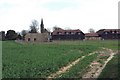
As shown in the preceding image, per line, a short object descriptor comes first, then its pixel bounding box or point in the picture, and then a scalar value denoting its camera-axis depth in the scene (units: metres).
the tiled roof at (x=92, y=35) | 69.33
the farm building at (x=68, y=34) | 67.03
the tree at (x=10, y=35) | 67.78
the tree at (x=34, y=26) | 81.44
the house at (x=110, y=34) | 66.29
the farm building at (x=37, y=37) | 61.39
